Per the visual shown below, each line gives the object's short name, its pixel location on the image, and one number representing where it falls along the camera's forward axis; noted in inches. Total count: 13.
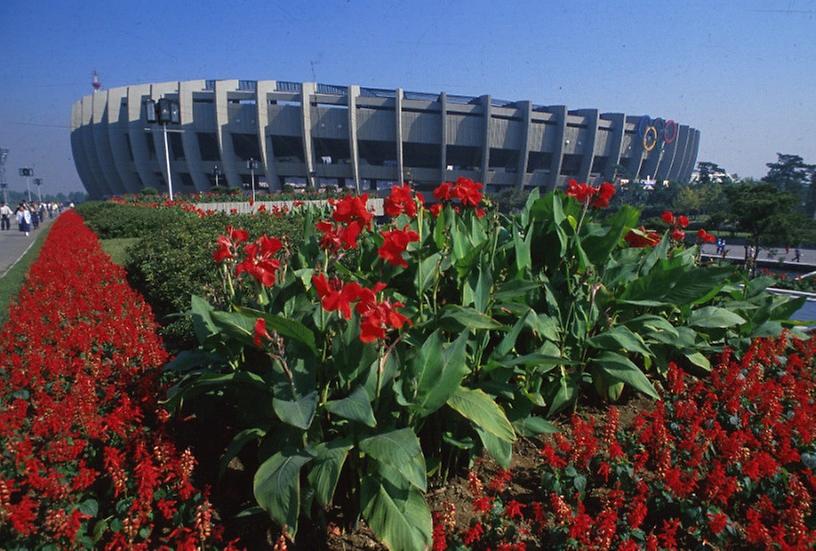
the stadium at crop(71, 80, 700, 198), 1752.0
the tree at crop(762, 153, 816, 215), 1648.1
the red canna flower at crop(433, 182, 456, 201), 121.5
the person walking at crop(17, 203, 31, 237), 774.8
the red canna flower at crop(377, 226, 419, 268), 76.0
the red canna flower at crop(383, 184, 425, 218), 106.6
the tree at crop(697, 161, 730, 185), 2242.9
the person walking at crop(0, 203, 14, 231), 900.6
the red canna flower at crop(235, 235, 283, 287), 77.8
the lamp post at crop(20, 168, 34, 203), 1808.6
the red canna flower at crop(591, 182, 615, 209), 126.3
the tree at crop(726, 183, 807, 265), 690.2
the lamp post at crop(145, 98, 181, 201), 669.9
